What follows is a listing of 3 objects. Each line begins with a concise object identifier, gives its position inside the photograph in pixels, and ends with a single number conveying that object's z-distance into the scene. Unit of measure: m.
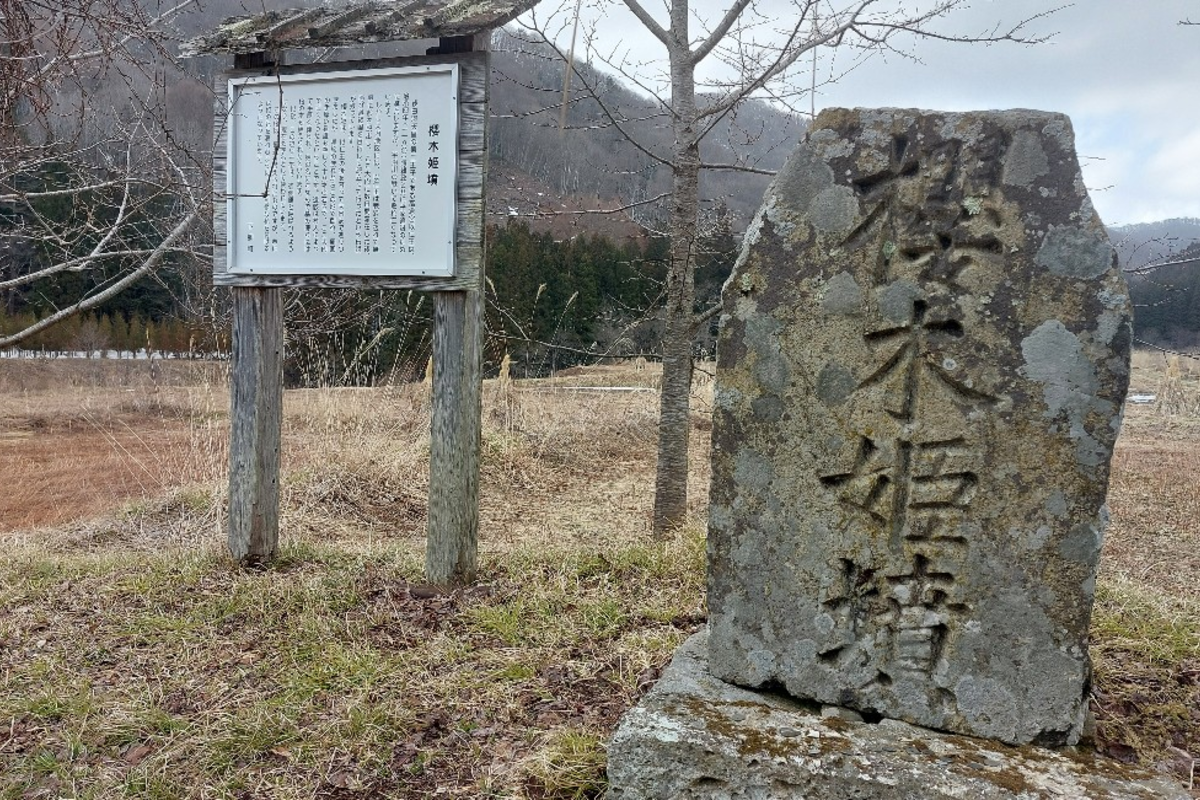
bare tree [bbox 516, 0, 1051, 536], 4.30
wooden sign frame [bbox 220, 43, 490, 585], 3.65
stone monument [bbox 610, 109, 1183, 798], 2.04
